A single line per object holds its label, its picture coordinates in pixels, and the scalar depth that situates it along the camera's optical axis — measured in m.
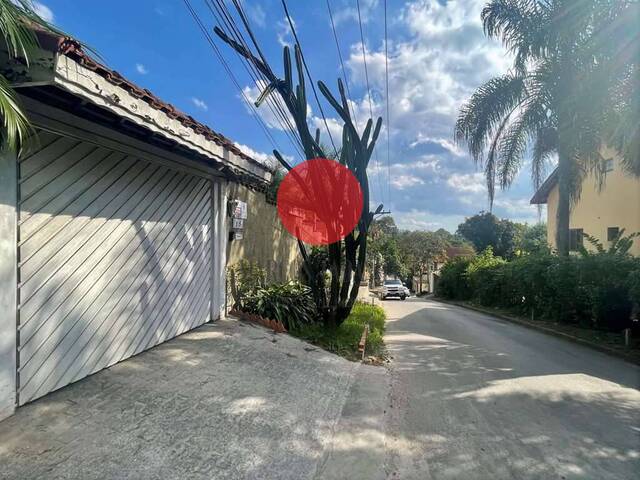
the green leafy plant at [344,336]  6.84
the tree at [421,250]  52.06
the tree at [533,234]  40.52
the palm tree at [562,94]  8.98
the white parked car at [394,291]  30.38
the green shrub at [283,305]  7.55
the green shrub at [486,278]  18.02
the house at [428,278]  49.65
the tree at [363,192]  7.22
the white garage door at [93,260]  3.48
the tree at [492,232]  51.53
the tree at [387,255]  47.97
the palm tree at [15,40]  2.31
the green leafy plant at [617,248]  9.97
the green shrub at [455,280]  25.11
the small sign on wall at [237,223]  7.70
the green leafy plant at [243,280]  7.65
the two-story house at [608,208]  17.19
